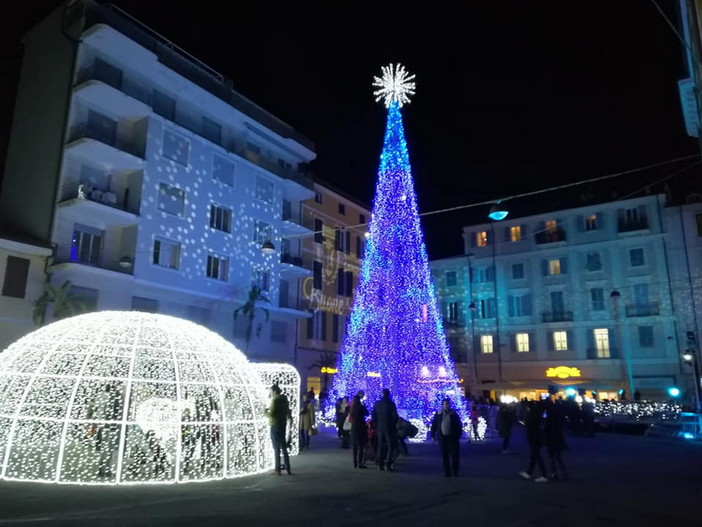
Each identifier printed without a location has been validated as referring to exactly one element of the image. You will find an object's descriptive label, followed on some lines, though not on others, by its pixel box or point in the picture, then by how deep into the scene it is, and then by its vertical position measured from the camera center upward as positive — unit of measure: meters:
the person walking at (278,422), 11.38 -0.68
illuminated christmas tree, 19.97 +2.78
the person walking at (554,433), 11.77 -0.90
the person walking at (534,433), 11.62 -0.90
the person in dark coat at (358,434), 13.00 -1.05
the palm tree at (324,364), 38.98 +1.69
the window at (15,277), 22.30 +4.32
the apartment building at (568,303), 39.41 +6.60
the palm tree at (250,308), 30.73 +4.34
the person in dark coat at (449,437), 11.84 -1.00
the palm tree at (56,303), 21.94 +3.26
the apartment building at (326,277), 39.22 +8.37
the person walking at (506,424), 17.44 -1.06
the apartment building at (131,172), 25.28 +10.50
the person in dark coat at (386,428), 12.66 -0.87
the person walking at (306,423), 16.81 -1.02
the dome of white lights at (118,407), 10.20 -0.37
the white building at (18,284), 22.12 +4.06
